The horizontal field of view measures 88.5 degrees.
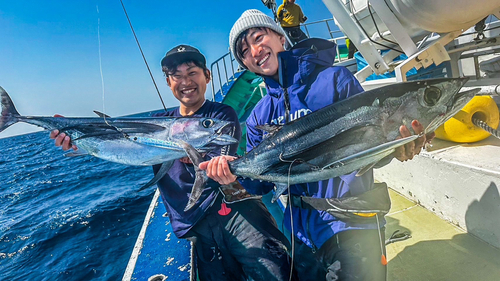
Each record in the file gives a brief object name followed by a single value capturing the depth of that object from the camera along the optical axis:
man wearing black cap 2.20
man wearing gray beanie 1.62
